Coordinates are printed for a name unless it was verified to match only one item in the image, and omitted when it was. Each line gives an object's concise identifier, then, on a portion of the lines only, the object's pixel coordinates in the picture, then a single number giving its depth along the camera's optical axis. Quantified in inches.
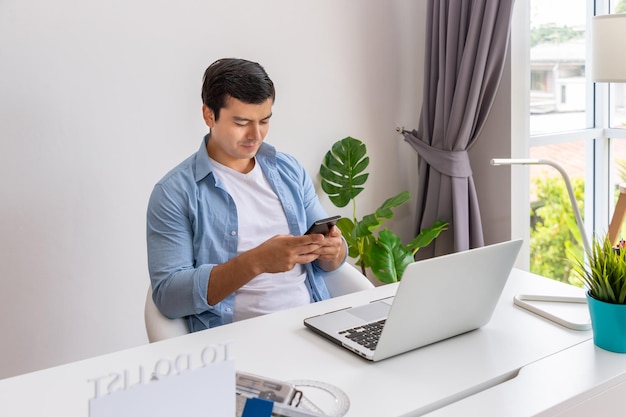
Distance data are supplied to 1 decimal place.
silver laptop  58.2
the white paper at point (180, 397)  38.1
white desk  53.7
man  75.6
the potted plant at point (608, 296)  60.2
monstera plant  120.5
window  138.5
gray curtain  118.6
